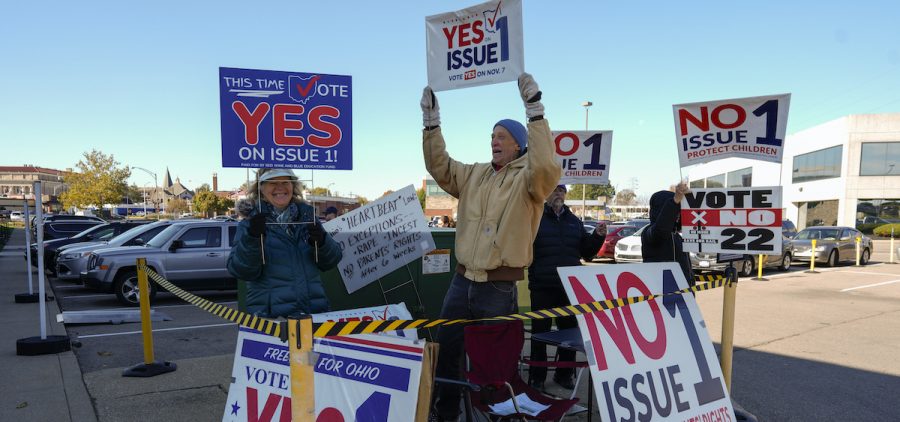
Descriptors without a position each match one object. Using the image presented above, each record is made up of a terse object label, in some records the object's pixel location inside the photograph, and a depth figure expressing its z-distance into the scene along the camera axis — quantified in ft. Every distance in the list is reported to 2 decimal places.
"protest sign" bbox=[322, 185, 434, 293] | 15.85
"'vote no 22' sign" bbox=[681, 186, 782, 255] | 14.67
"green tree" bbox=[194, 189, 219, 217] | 228.22
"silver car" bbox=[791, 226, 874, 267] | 57.82
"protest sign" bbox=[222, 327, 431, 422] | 9.70
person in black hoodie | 14.79
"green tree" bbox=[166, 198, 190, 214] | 279.04
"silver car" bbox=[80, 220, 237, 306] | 31.83
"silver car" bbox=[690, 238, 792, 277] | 46.52
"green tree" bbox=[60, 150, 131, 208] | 138.82
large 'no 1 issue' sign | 10.03
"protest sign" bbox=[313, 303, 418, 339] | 12.03
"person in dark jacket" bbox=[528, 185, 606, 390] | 15.80
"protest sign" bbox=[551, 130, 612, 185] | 22.66
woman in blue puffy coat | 11.64
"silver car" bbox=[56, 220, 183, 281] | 34.53
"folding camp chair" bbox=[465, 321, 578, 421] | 10.23
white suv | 53.88
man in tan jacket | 10.17
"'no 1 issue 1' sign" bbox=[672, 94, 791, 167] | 15.07
